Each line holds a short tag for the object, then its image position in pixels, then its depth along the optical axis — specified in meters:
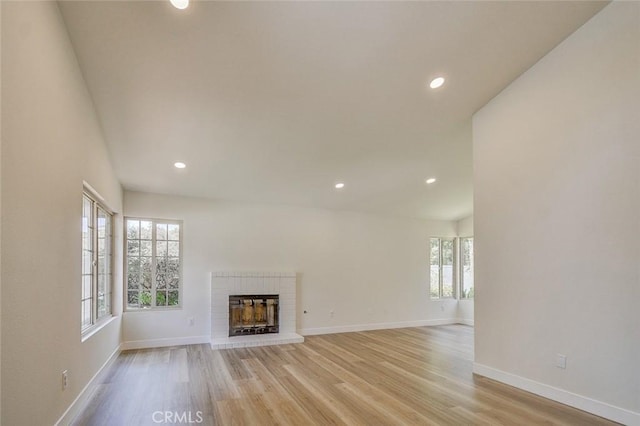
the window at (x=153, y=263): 5.79
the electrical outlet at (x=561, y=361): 3.41
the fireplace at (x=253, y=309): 6.00
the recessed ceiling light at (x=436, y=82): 3.72
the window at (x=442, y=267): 8.40
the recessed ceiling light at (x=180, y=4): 2.54
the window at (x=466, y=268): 8.52
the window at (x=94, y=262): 3.76
